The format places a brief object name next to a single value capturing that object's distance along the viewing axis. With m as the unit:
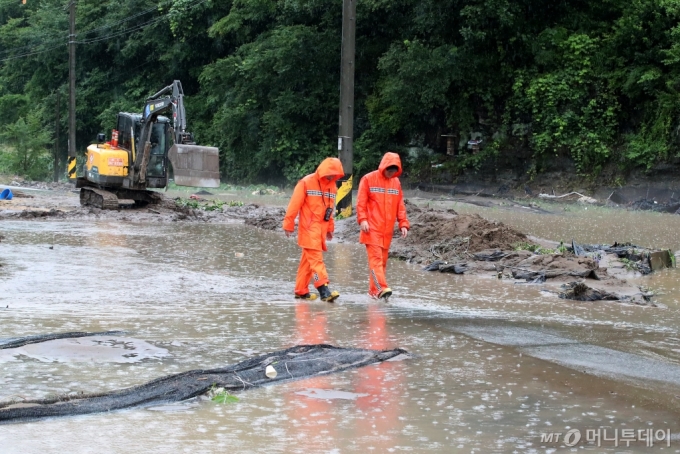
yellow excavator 21.42
